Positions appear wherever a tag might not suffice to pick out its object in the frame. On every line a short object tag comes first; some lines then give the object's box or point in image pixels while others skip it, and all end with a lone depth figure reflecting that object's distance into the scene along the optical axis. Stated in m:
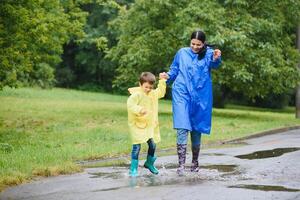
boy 9.40
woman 9.55
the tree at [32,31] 16.05
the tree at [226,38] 23.98
